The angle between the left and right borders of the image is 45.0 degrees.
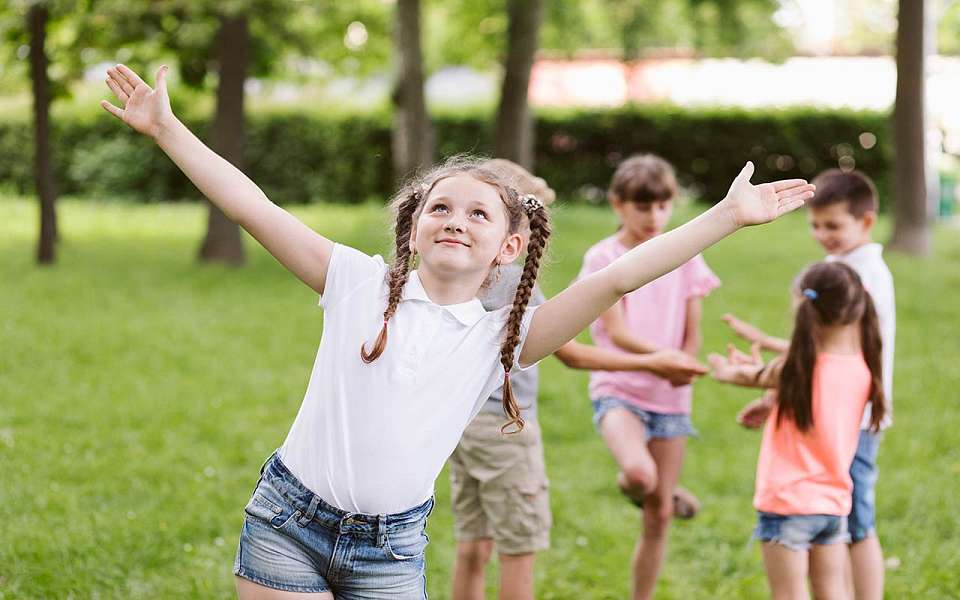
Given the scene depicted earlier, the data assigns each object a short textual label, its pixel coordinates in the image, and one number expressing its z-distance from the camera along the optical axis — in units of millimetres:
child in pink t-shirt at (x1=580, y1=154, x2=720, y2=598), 4449
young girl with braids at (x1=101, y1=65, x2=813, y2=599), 2559
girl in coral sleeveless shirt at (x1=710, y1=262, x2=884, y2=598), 3715
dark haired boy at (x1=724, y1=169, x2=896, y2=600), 4133
